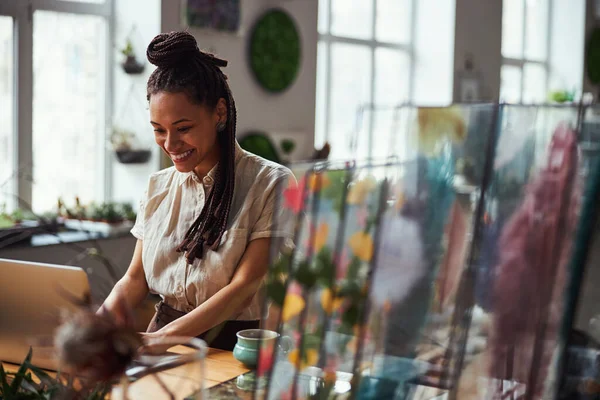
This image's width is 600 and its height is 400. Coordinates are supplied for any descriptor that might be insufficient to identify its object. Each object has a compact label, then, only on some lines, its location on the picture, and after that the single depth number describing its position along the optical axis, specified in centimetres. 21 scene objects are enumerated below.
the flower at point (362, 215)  77
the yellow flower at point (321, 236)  76
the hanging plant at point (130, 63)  383
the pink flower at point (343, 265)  76
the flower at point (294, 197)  77
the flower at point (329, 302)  76
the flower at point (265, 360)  77
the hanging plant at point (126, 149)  384
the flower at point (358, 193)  77
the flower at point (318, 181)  77
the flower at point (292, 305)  76
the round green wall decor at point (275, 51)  458
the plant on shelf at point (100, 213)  365
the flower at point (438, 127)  78
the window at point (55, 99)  360
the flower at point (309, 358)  77
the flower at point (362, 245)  76
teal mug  163
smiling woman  194
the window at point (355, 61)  548
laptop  152
